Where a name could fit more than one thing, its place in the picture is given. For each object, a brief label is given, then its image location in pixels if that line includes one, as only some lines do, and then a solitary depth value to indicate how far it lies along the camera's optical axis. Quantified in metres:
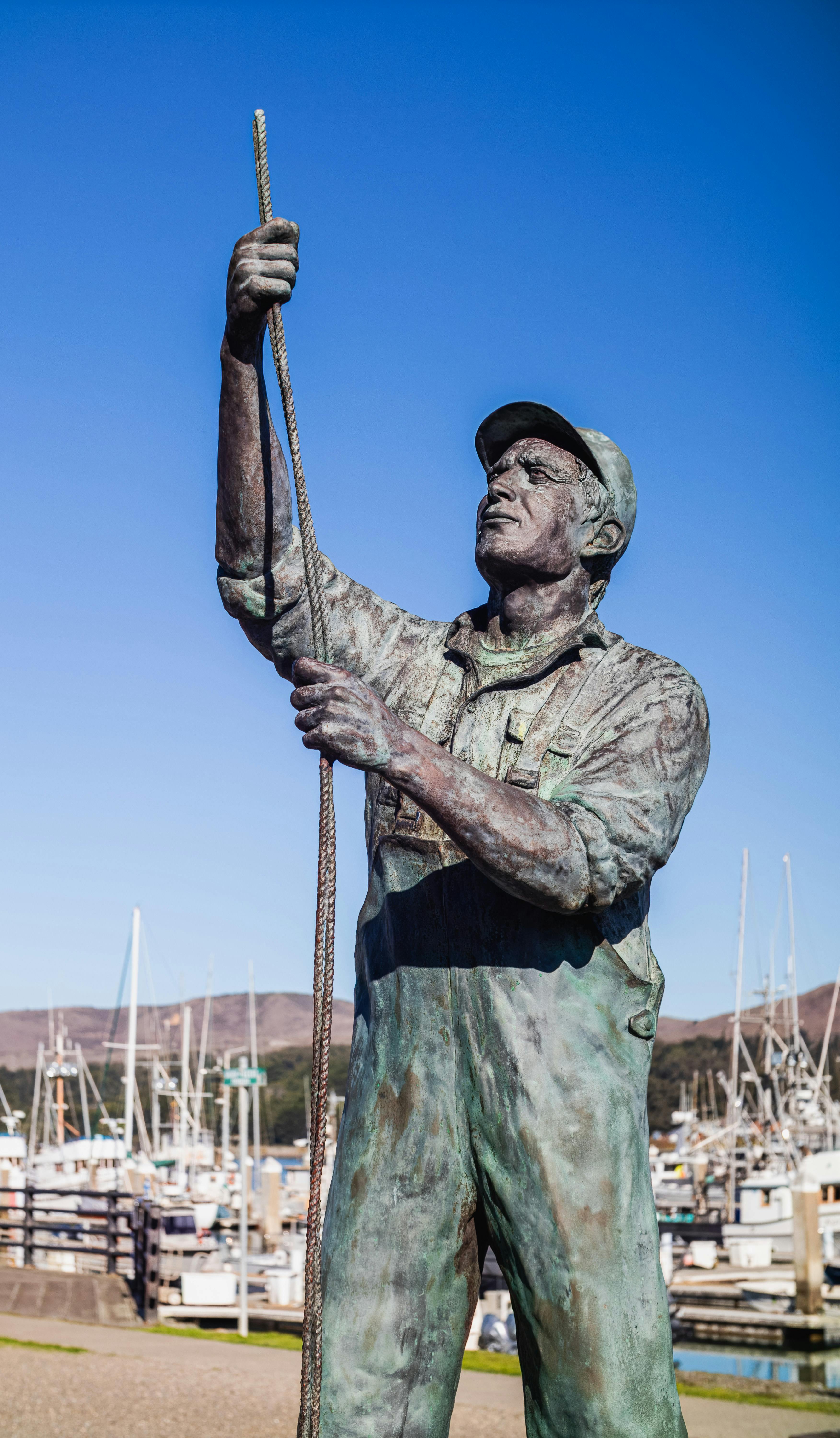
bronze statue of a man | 2.63
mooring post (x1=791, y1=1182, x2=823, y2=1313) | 24.00
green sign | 15.91
